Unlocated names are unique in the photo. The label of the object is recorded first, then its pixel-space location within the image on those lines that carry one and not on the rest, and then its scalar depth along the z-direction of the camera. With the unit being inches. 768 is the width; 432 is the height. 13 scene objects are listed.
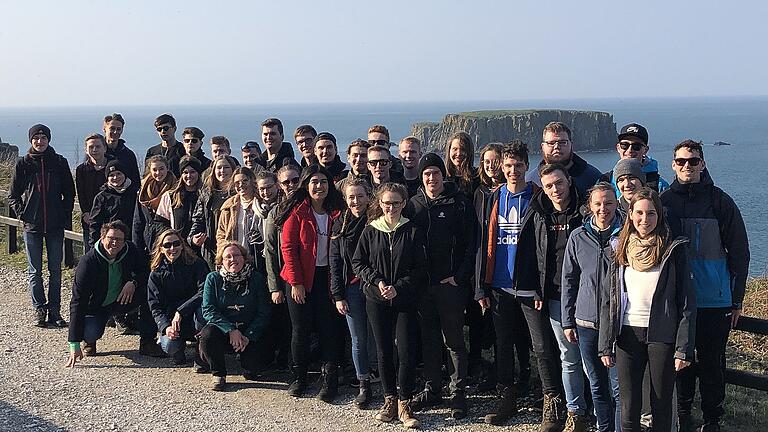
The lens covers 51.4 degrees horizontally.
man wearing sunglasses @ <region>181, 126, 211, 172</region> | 330.6
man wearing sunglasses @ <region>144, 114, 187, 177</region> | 345.7
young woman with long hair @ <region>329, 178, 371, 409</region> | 242.8
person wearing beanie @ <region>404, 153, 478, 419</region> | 233.3
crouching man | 293.4
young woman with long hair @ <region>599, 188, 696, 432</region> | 188.1
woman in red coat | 253.0
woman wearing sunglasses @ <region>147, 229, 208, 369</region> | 287.6
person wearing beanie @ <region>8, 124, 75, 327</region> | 339.9
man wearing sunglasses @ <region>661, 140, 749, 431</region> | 208.5
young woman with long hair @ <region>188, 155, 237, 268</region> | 287.7
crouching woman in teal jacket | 268.7
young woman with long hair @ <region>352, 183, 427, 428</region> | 230.1
